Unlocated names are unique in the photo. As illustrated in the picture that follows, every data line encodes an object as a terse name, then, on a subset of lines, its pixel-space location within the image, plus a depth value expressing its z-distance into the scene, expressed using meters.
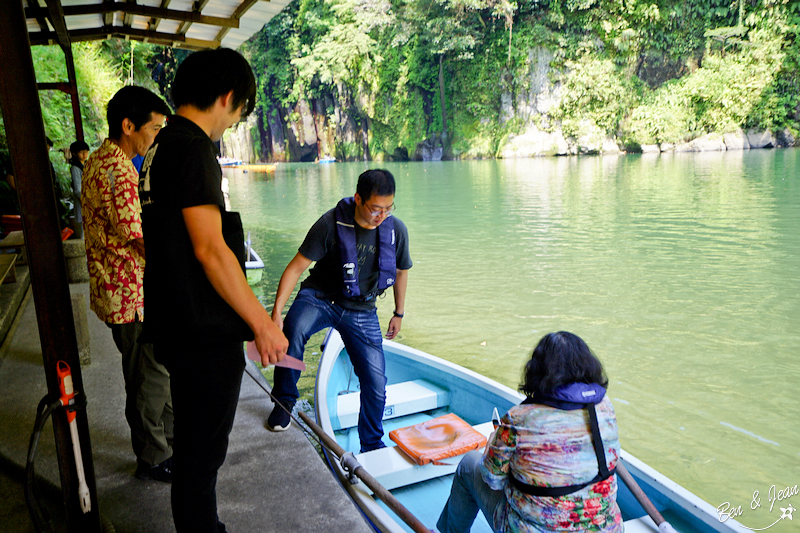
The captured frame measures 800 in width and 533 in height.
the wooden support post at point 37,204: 1.58
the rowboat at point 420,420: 2.50
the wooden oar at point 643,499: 2.32
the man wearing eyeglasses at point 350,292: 3.16
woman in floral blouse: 1.80
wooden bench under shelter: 4.89
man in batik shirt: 2.24
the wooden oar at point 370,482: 2.00
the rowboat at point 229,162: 41.34
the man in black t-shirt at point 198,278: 1.52
